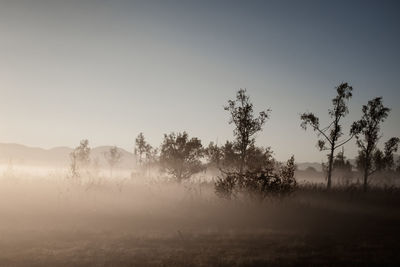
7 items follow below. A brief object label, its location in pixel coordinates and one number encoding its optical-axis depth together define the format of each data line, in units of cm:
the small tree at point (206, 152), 3172
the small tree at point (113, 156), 7056
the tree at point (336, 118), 3009
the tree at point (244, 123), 2508
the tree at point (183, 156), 3080
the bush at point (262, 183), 1788
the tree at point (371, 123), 3276
